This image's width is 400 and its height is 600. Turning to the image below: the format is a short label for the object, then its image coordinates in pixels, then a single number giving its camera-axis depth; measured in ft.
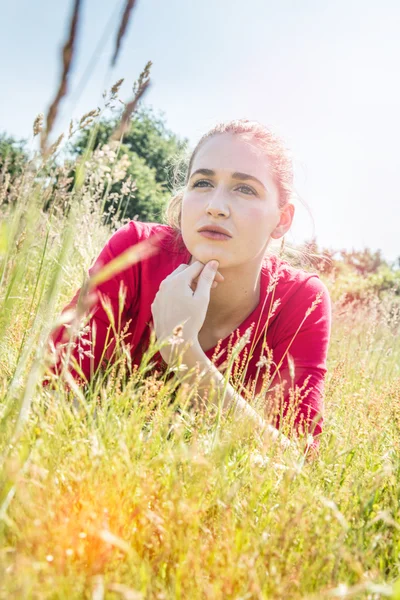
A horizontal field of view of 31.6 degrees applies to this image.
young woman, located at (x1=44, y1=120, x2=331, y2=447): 3.15
